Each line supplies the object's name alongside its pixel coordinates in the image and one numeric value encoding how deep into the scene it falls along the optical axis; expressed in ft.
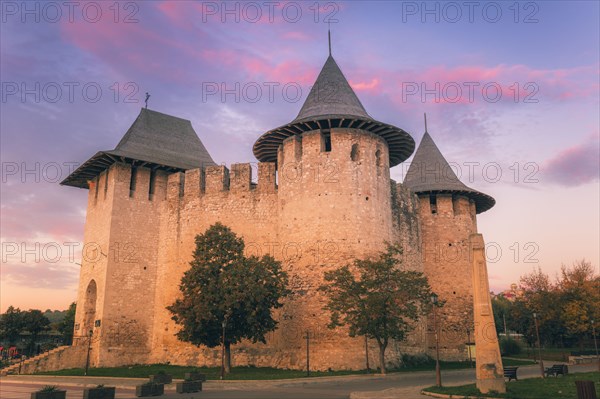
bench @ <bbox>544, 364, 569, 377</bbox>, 64.80
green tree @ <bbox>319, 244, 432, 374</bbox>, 74.59
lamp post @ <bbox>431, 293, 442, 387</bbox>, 58.70
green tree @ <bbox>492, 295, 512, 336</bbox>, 196.26
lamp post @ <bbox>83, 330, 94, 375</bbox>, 93.63
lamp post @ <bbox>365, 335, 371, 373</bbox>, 76.24
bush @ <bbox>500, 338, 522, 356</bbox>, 128.13
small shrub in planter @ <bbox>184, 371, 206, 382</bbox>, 57.62
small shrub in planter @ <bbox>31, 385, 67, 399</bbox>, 38.60
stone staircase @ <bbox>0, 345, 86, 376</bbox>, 91.87
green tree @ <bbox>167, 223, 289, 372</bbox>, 75.31
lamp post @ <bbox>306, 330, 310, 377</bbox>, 72.18
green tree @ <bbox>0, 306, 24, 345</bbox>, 145.07
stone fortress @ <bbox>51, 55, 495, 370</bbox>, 86.33
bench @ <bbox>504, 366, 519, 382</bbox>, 56.83
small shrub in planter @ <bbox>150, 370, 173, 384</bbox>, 58.13
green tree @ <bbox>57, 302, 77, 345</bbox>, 152.04
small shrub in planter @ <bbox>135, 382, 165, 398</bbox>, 49.03
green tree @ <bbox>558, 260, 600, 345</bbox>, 127.03
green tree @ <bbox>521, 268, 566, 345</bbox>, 135.54
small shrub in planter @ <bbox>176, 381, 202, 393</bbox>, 52.80
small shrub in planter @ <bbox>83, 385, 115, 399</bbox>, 42.34
